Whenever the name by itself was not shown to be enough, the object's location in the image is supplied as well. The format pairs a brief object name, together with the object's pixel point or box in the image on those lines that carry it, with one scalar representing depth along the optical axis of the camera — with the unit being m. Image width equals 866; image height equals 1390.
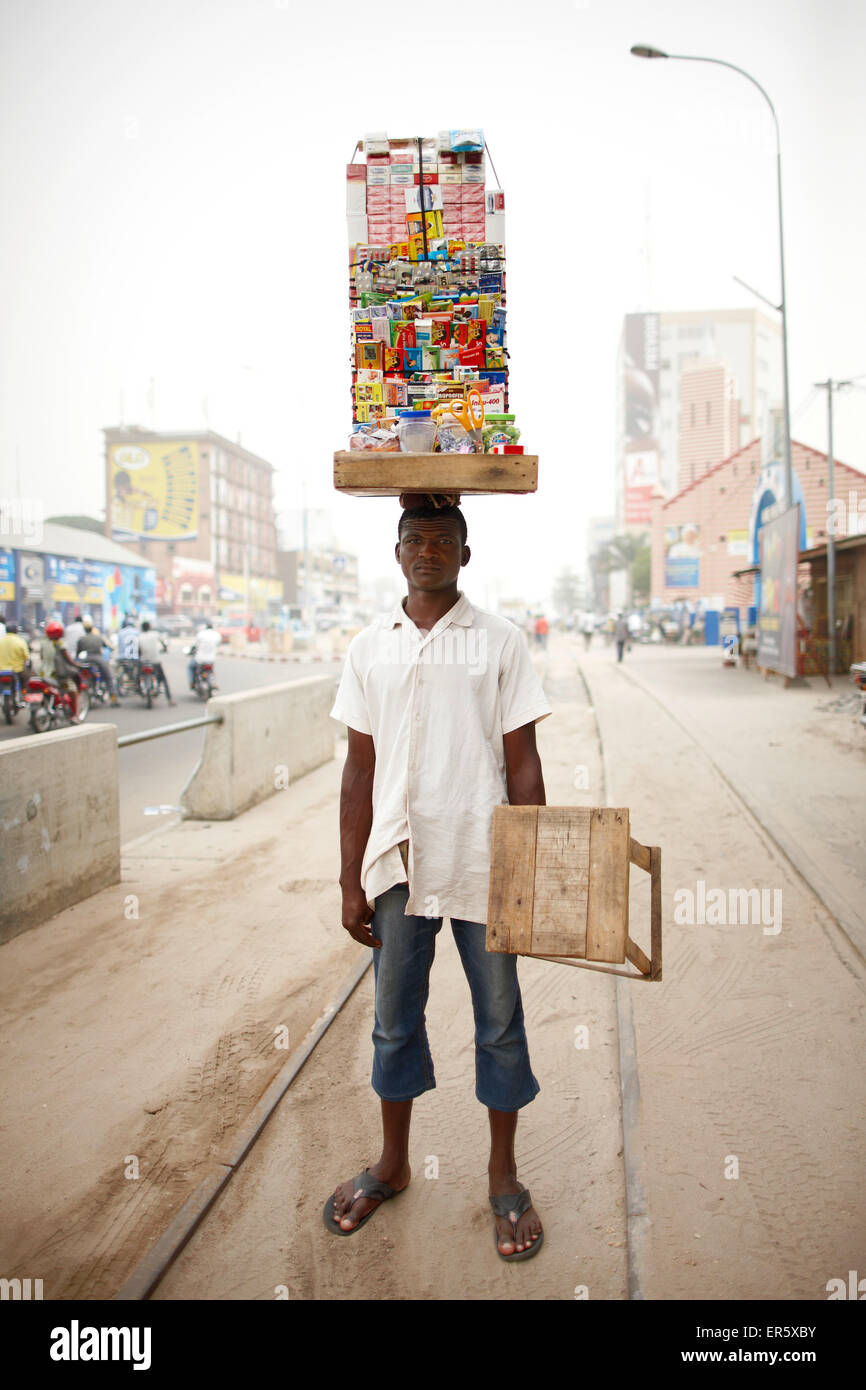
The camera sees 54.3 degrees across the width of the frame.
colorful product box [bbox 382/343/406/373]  2.33
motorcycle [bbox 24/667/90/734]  12.84
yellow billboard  72.88
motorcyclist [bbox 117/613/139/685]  16.81
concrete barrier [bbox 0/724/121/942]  4.38
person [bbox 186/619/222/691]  16.83
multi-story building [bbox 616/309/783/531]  61.50
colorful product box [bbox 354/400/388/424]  2.33
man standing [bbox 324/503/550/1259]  2.25
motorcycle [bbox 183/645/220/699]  17.55
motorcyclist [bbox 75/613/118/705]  15.72
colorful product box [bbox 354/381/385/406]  2.33
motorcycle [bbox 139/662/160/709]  16.30
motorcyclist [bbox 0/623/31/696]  13.67
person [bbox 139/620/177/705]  16.33
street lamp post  12.90
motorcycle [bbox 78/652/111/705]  15.89
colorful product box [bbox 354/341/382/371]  2.33
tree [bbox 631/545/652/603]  63.44
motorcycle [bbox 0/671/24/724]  13.71
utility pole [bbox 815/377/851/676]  16.72
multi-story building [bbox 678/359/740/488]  60.22
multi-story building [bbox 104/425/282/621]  72.44
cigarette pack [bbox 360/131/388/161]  2.40
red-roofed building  41.50
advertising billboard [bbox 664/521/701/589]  43.22
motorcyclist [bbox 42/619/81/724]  13.42
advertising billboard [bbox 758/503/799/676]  16.47
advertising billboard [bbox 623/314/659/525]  91.50
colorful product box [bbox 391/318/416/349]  2.34
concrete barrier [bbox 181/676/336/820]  7.23
